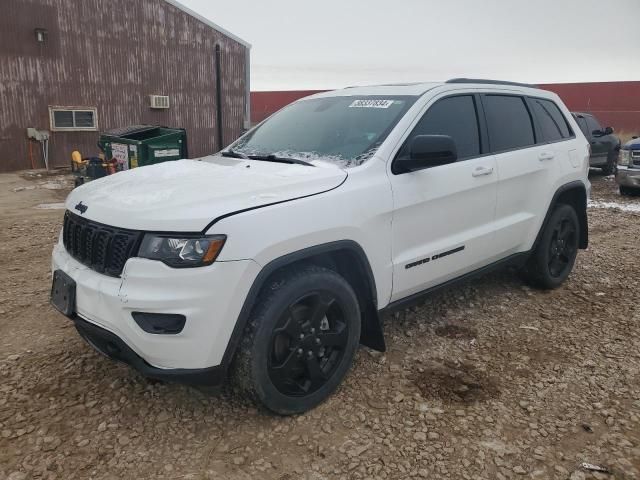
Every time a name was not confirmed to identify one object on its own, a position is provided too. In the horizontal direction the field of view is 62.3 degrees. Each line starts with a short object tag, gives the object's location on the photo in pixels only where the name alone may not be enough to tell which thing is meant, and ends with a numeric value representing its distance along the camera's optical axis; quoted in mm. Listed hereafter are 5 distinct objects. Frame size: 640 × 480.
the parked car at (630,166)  10188
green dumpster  10820
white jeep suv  2455
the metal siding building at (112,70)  14766
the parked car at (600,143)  12969
